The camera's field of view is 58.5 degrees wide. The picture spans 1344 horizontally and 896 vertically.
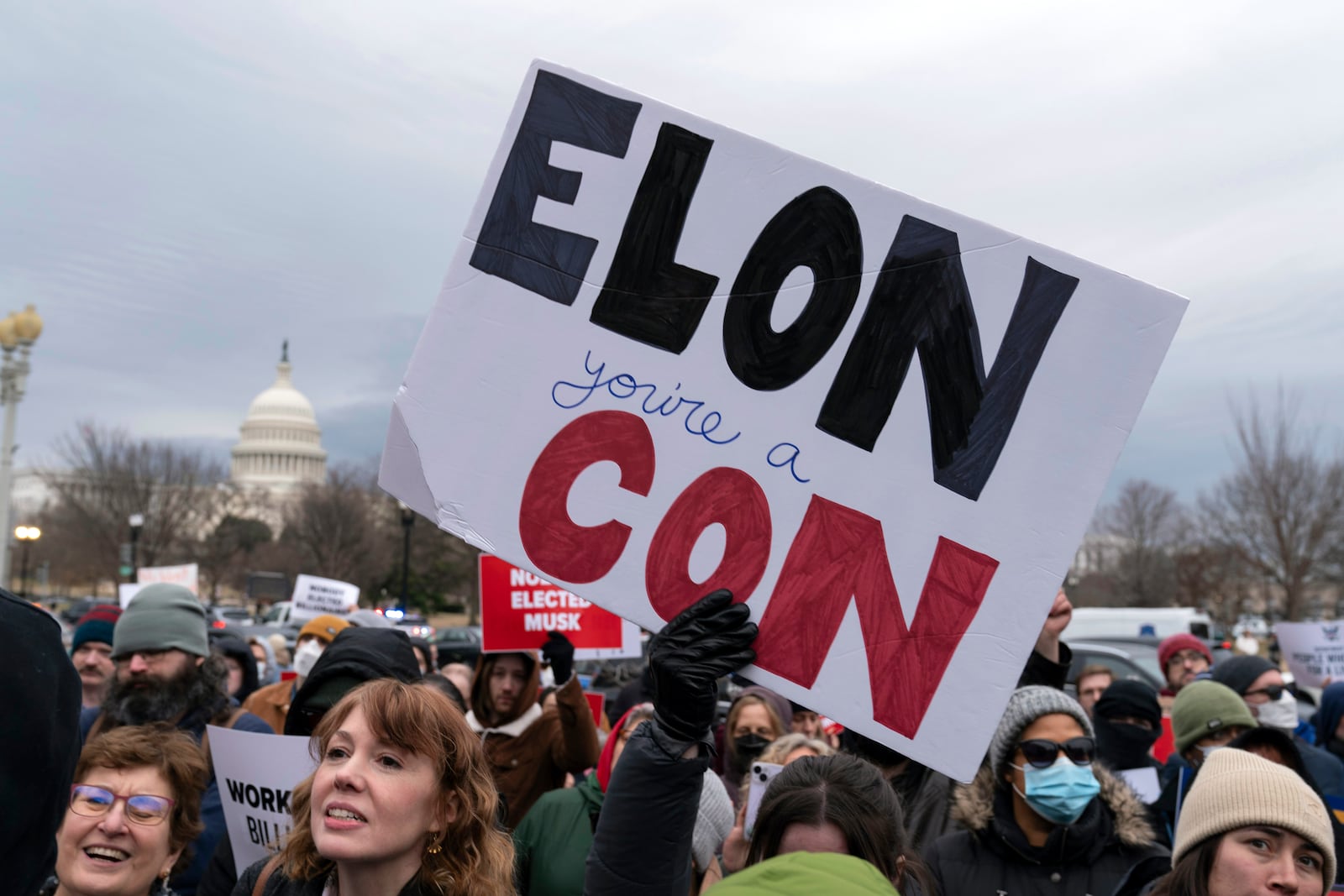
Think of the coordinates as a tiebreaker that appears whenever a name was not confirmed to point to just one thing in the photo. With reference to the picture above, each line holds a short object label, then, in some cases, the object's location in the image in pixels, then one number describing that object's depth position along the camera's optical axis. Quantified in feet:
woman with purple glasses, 10.00
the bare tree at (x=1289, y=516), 137.49
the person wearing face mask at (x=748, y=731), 16.69
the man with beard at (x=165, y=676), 14.40
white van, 96.12
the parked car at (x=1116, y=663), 43.60
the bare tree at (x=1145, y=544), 197.88
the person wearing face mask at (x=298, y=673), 20.34
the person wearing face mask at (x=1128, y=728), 20.04
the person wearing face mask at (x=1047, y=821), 11.55
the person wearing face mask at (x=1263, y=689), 19.86
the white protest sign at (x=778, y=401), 8.29
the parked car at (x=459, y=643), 80.53
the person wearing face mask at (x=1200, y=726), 16.20
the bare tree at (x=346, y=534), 194.08
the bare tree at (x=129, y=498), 171.32
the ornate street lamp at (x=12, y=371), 63.82
